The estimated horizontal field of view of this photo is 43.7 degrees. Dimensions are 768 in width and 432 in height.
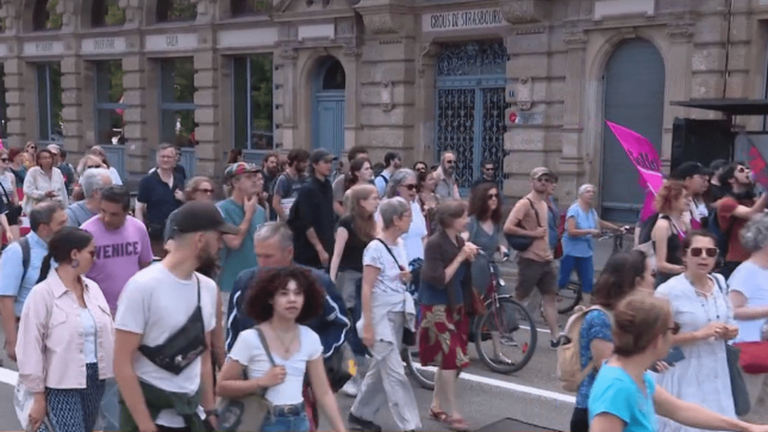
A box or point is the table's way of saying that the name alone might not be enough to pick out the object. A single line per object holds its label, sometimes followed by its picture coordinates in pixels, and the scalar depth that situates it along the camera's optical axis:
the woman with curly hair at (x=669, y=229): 7.08
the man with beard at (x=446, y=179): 12.62
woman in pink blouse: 4.59
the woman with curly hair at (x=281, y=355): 3.91
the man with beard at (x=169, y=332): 3.91
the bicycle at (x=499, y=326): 8.20
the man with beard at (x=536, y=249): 9.01
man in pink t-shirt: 5.91
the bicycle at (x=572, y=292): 10.58
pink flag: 10.80
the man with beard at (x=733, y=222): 7.88
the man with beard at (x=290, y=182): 10.76
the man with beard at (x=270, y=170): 13.92
